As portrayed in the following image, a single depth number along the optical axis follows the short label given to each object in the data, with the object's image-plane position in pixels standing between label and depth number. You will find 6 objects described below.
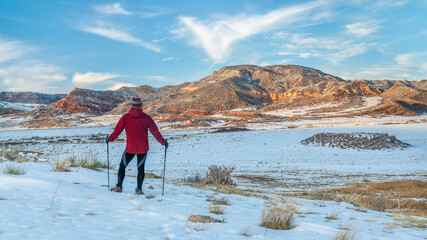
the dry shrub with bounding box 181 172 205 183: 10.37
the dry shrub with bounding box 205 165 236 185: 10.02
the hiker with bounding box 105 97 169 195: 5.98
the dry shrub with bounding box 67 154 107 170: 8.87
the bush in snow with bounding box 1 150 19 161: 9.68
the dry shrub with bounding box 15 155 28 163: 8.07
